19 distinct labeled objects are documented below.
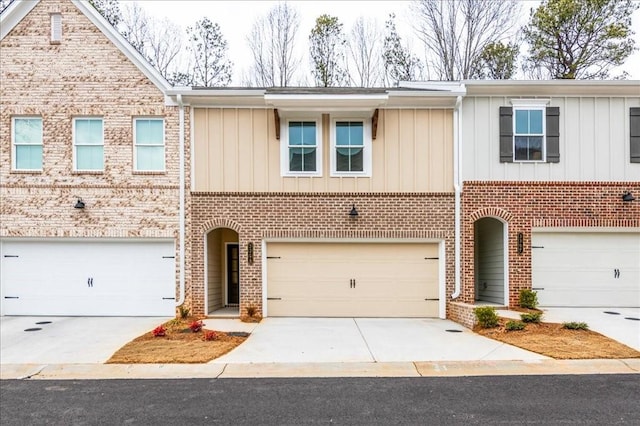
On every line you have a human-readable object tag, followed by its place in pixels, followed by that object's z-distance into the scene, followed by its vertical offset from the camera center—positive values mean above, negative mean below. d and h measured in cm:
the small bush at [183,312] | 1095 -239
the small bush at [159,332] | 898 -239
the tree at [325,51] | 2267 +861
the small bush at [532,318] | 953 -226
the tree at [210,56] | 2220 +808
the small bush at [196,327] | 927 -236
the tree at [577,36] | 1902 +800
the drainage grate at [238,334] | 924 -252
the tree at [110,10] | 1983 +947
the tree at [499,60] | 2123 +750
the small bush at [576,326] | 908 -233
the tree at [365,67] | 2289 +775
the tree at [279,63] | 2327 +812
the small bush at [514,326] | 912 -233
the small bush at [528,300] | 1099 -215
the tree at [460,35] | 2203 +919
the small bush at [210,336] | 870 -241
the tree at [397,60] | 2224 +792
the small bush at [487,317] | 949 -224
